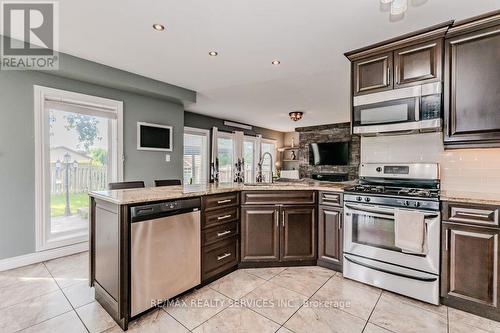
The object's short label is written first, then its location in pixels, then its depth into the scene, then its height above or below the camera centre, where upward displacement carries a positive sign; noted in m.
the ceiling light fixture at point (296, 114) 5.59 +1.20
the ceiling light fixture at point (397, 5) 1.71 +1.17
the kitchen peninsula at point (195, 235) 1.73 -0.65
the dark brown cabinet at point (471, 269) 1.80 -0.82
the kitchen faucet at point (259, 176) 3.33 -0.16
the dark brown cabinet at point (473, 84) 2.00 +0.72
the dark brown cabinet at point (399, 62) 2.18 +1.04
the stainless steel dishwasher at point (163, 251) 1.74 -0.69
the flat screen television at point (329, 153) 7.01 +0.37
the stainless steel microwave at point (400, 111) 2.20 +0.54
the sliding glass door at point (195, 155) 5.89 +0.26
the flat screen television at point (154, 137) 3.83 +0.47
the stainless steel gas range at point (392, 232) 2.00 -0.62
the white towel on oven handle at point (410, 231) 2.02 -0.57
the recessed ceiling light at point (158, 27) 2.15 +1.27
